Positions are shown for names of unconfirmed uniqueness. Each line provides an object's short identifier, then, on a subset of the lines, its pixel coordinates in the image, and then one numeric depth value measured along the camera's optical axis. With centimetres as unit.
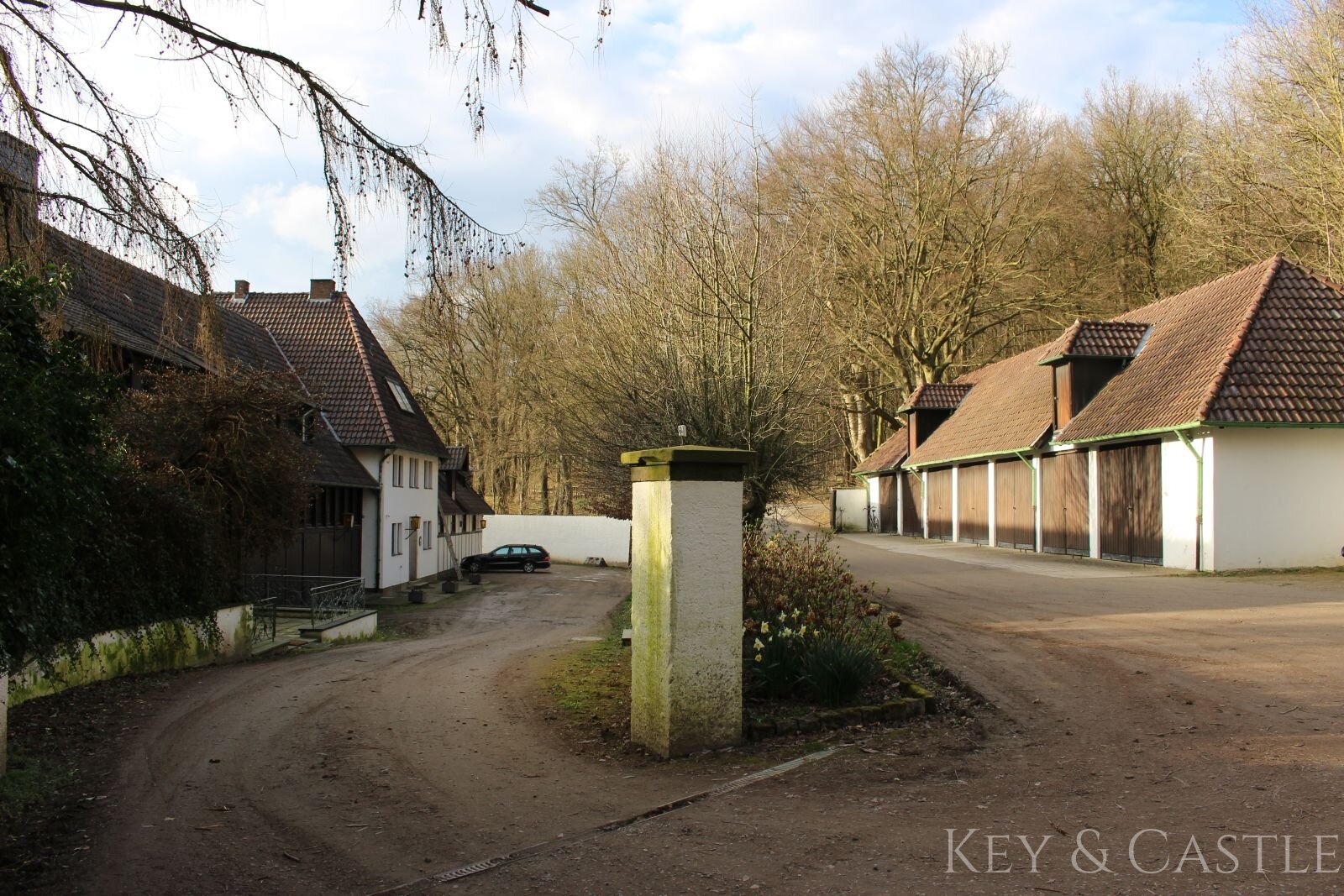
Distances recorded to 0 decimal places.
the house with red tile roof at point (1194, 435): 1811
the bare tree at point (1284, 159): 2170
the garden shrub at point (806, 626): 732
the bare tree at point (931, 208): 3781
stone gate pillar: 642
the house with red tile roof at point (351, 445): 2711
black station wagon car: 4394
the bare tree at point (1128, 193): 3719
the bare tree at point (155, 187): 575
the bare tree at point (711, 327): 1318
